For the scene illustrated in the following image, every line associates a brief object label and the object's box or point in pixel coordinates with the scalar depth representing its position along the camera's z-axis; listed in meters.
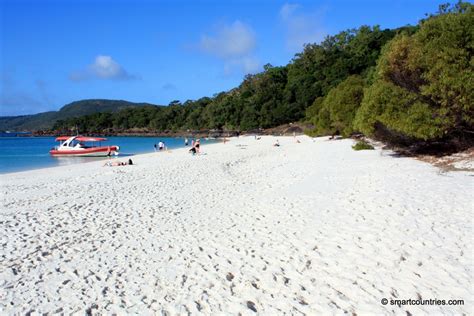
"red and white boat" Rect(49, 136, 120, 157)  34.47
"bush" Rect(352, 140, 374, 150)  23.73
